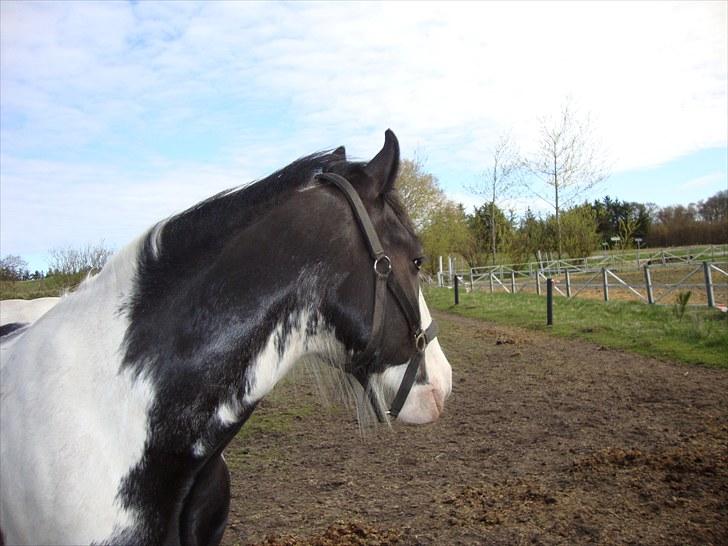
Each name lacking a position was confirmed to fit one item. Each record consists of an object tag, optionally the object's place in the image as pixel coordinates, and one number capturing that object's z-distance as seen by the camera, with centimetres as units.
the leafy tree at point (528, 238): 3450
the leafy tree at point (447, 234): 3531
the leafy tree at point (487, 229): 3500
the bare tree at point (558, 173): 2693
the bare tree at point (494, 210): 3125
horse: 178
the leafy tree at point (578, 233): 3297
